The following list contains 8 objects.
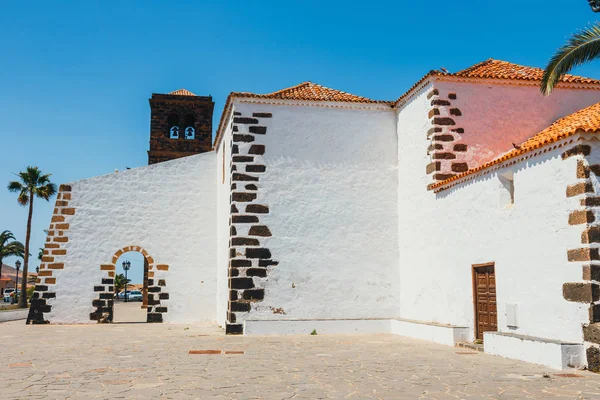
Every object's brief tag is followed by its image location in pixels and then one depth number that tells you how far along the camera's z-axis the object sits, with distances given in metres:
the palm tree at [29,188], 32.44
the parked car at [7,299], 46.29
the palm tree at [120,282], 60.09
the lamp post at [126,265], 34.09
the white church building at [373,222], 8.35
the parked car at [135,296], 46.91
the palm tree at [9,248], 46.28
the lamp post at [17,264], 38.06
